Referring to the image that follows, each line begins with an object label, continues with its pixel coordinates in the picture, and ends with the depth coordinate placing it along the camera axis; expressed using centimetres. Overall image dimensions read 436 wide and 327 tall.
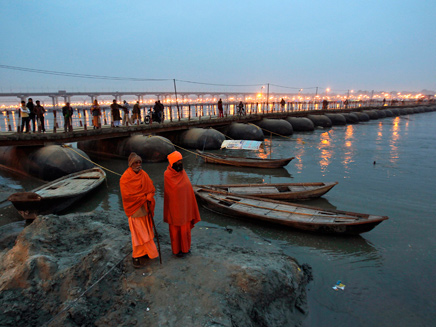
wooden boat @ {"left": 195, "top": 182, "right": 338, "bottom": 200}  1102
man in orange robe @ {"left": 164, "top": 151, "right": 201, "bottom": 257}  471
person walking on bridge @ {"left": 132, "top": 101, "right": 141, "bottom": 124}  2186
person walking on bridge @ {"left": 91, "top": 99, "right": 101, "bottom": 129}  1834
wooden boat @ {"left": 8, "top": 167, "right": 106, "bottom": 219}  886
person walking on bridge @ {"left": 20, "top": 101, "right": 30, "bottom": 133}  1470
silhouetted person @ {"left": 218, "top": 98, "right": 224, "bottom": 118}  3124
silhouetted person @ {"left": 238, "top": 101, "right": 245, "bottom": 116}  3464
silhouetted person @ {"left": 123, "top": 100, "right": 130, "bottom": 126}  2019
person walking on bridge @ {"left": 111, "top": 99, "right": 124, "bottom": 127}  1967
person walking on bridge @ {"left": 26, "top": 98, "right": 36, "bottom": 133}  1513
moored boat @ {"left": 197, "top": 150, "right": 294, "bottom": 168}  1704
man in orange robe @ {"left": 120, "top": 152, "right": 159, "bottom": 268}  438
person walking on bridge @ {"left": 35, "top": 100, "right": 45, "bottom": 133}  1553
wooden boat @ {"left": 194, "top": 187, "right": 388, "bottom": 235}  800
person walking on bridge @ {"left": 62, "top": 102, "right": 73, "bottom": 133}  1658
